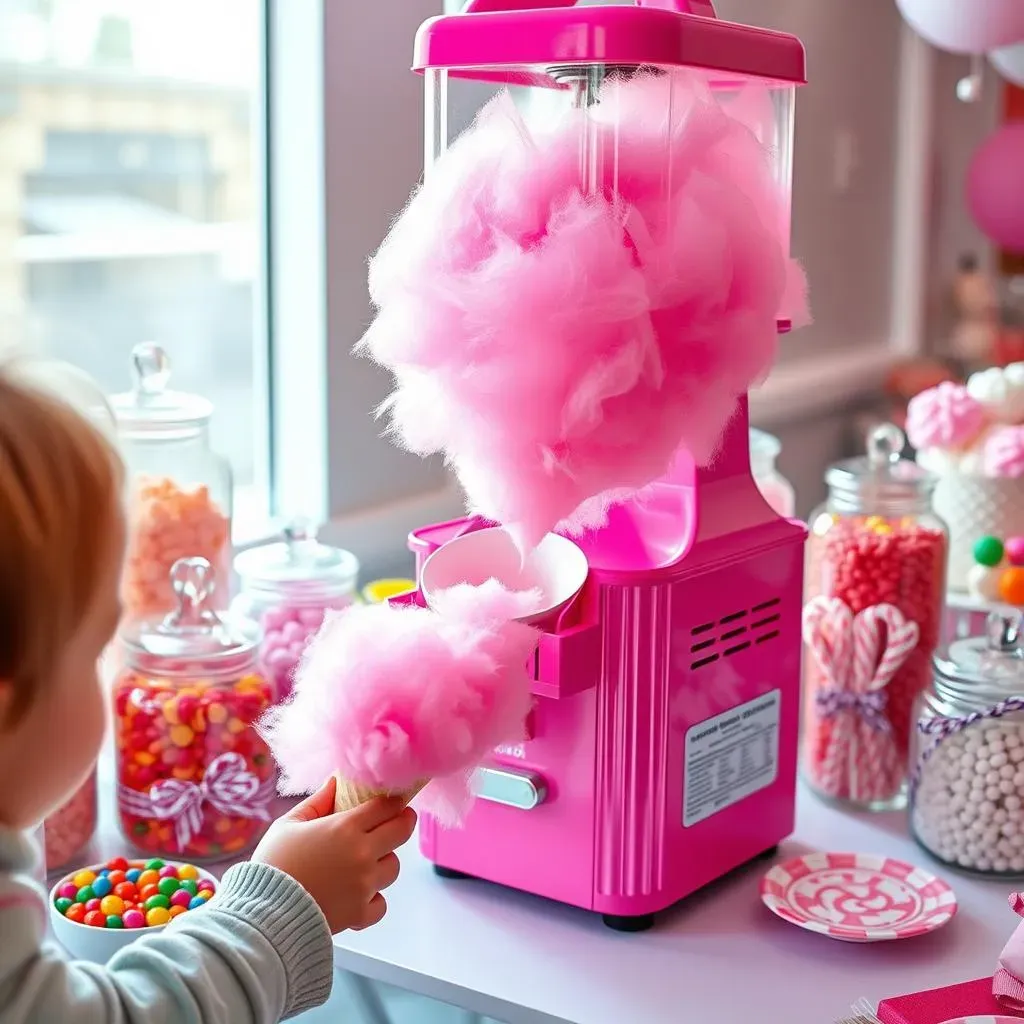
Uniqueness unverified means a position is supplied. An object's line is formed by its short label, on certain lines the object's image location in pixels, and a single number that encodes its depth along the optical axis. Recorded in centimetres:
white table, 86
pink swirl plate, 94
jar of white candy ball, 102
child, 60
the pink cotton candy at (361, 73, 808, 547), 74
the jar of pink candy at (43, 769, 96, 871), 103
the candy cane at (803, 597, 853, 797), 115
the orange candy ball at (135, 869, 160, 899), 94
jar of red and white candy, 115
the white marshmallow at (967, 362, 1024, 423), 141
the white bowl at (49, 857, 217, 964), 88
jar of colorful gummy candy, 102
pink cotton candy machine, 78
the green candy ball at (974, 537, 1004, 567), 132
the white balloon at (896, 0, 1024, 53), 152
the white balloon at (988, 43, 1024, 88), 168
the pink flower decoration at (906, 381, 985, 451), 139
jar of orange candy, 115
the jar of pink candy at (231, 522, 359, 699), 113
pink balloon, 219
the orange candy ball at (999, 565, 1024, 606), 131
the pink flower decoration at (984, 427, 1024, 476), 137
